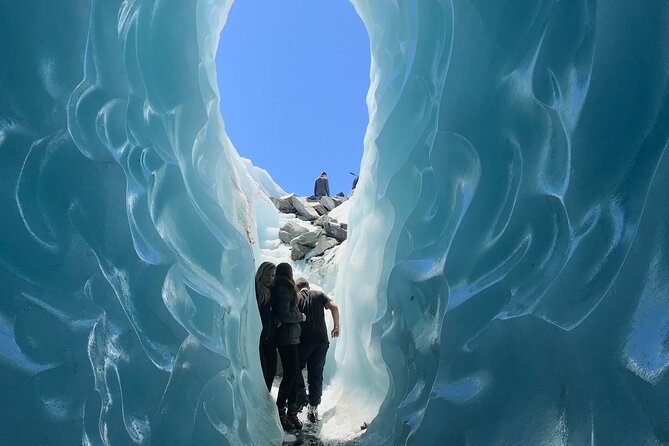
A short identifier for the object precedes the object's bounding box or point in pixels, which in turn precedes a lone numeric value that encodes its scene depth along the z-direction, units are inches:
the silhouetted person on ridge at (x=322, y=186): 574.2
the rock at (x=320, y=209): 520.9
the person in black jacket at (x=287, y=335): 157.5
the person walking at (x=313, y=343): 167.6
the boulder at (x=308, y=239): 396.2
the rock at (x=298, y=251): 392.6
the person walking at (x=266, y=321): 157.9
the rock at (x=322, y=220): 435.7
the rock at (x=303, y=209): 503.5
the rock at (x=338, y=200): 545.3
